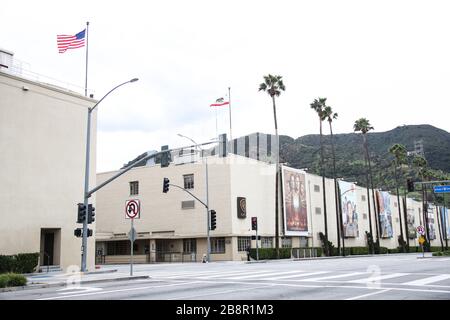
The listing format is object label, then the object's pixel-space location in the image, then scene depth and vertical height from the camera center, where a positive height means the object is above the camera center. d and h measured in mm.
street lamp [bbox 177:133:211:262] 47500 -626
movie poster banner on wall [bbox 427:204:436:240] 109562 +3714
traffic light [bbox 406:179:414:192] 37466 +4088
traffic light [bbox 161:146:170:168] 27391 +4748
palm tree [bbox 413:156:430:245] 92750 +13286
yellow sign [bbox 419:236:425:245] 45081 -140
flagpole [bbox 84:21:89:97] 35219 +14455
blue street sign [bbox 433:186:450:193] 43766 +4299
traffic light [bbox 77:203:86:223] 27805 +1851
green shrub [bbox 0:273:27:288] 17812 -1168
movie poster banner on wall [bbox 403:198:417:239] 100688 +3810
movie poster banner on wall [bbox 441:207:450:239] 116300 +3868
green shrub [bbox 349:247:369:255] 73625 -1585
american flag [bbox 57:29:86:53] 31953 +13116
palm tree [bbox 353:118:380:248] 76625 +17529
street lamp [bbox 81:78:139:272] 28047 +1468
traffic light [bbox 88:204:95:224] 28684 +1901
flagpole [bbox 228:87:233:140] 53516 +15739
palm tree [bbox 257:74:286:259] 58562 +18334
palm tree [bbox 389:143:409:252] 84125 +14586
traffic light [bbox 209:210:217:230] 45500 +2026
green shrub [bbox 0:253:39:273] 28375 -860
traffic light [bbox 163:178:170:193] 38494 +4523
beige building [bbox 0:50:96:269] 30547 +5252
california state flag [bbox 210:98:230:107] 48447 +13644
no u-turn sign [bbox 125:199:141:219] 22923 +1667
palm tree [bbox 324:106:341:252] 67625 +17069
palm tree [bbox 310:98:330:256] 67688 +18134
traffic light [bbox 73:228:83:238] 27798 +798
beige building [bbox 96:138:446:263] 54906 +3849
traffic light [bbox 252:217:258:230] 46900 +1720
